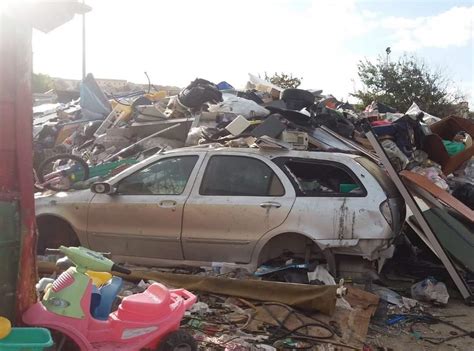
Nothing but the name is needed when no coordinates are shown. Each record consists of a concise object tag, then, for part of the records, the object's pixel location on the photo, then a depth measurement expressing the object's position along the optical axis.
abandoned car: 5.52
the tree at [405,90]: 25.14
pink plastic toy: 3.23
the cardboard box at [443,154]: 7.68
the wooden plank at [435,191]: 6.04
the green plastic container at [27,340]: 2.84
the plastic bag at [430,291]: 5.67
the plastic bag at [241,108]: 7.85
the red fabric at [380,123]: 7.91
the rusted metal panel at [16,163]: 2.89
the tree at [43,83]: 27.82
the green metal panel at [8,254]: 2.95
